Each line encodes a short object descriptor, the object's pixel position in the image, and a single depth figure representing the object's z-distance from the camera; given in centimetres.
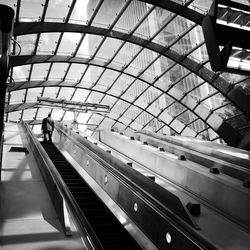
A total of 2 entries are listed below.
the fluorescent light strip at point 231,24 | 636
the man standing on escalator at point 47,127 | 1487
